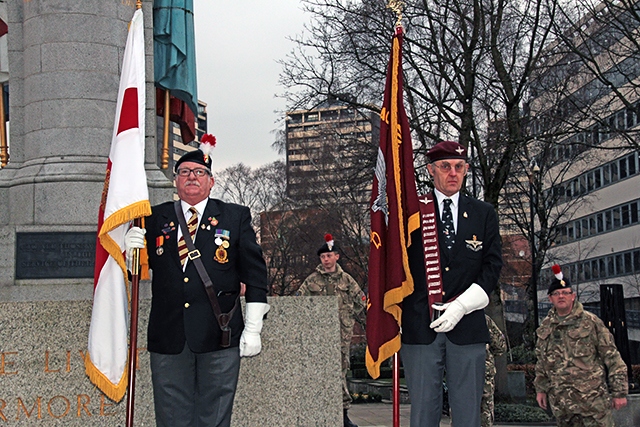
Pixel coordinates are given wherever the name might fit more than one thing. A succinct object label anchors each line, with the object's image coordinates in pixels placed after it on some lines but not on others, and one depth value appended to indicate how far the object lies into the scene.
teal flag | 8.90
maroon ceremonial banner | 5.23
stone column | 7.91
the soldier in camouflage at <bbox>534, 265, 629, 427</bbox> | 8.08
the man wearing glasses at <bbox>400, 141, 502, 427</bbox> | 4.97
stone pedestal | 6.30
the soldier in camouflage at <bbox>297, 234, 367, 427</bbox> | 11.16
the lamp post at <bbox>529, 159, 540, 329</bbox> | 26.64
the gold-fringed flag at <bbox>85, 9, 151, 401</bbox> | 5.76
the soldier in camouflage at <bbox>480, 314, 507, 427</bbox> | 9.05
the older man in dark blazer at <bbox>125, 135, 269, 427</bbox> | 5.16
